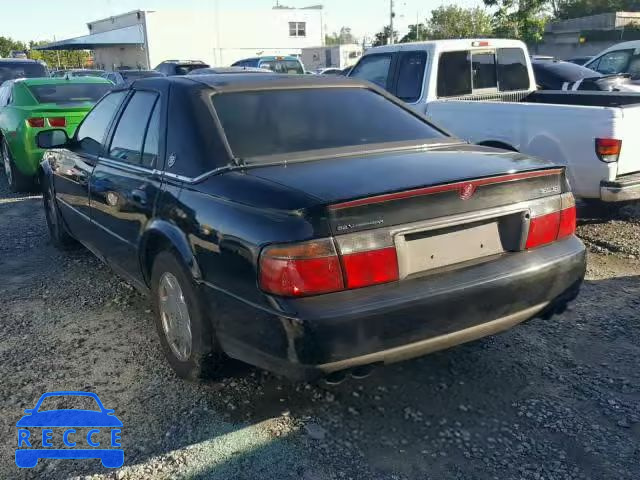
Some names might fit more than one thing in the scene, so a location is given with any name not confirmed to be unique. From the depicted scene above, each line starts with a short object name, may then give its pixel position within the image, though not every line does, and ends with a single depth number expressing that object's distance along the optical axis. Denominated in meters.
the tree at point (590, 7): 52.94
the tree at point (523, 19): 29.06
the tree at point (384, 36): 60.66
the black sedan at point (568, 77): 10.38
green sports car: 8.21
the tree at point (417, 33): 53.71
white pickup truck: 5.12
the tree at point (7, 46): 65.31
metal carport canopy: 47.84
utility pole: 53.67
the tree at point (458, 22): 47.09
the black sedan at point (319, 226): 2.55
